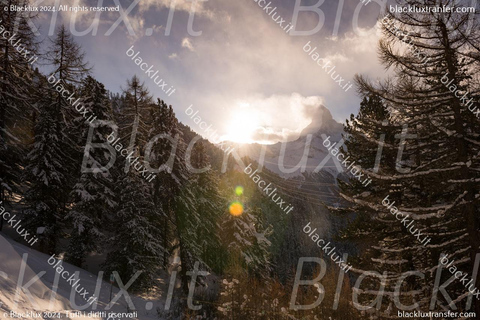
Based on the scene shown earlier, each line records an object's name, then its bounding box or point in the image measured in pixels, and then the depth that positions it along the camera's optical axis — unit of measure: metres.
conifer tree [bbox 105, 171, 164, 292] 16.48
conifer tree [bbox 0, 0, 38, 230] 14.62
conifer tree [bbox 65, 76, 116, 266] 16.09
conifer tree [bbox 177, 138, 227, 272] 24.08
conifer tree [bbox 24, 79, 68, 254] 15.95
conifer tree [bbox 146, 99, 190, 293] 18.69
